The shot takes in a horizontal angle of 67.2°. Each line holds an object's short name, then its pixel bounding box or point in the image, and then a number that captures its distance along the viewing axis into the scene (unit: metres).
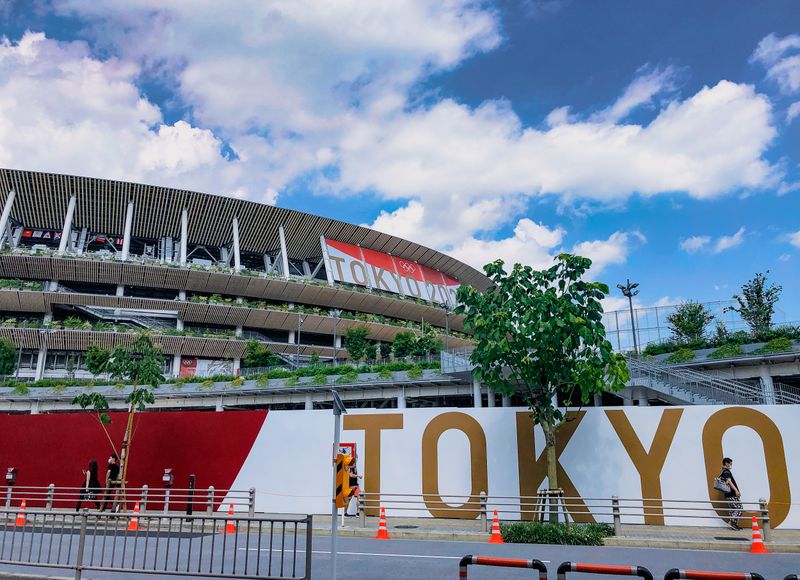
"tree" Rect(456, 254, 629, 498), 16.11
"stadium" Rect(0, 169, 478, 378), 53.59
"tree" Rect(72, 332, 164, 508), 21.96
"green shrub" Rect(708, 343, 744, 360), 34.97
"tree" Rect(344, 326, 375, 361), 53.03
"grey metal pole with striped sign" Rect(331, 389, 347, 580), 7.97
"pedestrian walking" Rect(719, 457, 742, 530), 14.87
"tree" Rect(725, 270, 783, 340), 48.59
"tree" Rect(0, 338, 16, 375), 47.88
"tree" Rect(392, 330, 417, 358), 52.06
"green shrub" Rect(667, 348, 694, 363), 35.94
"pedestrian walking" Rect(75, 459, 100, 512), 19.12
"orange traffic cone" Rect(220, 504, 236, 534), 16.32
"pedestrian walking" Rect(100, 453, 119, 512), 19.08
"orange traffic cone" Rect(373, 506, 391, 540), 14.78
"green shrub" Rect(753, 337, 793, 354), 33.53
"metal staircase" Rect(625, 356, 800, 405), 24.84
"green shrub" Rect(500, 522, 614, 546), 13.63
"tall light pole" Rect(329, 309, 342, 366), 60.26
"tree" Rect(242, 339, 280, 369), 52.22
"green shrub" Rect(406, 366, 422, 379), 38.69
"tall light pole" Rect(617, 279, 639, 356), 51.38
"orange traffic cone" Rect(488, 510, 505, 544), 14.02
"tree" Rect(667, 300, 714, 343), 50.62
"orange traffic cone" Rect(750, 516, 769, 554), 12.41
